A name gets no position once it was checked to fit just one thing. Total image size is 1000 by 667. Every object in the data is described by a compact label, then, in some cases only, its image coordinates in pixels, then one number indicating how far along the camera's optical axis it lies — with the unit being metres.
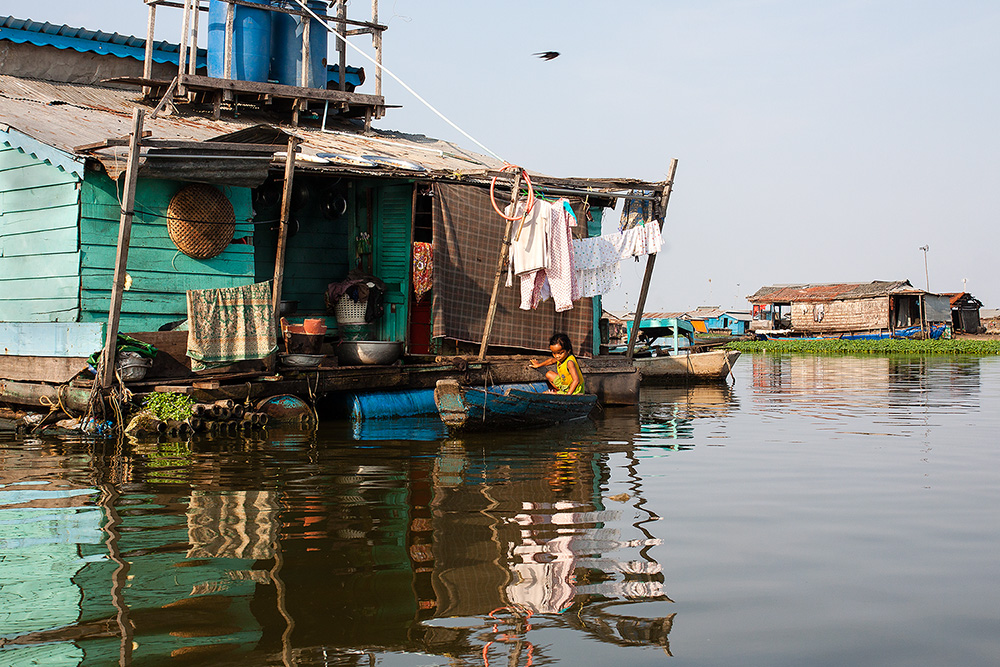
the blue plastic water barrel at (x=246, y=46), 16.00
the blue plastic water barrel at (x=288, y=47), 16.58
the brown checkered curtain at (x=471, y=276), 13.34
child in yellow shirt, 12.17
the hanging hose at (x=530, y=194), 12.15
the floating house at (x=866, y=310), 46.75
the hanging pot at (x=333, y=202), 14.12
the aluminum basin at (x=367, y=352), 12.65
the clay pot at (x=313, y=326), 11.90
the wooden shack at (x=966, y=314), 51.75
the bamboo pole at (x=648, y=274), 13.78
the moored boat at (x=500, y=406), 10.92
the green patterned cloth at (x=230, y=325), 10.93
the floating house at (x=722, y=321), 53.94
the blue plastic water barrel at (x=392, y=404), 12.58
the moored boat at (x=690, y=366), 22.14
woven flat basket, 11.36
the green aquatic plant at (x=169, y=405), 10.24
